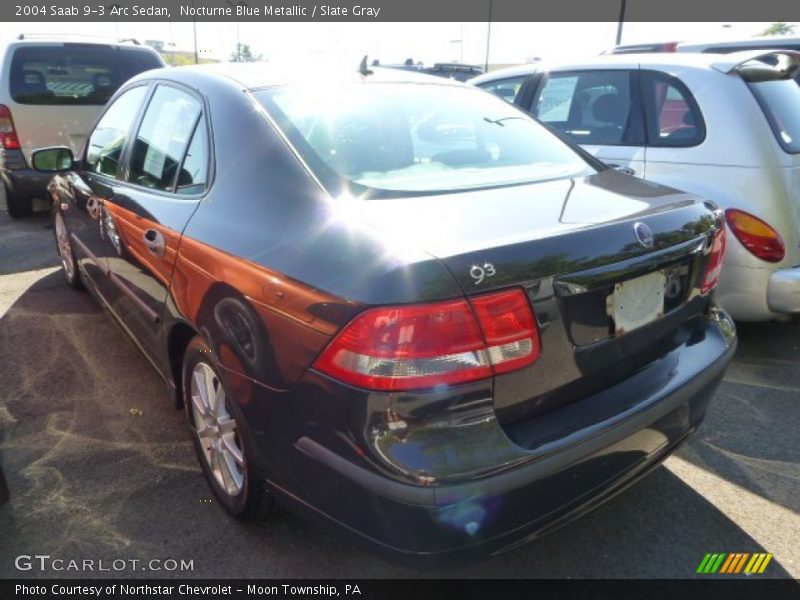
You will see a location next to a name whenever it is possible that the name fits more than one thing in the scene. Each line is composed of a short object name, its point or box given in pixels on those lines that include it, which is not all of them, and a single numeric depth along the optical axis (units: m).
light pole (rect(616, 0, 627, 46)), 18.33
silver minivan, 6.65
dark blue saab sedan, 1.58
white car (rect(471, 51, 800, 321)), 3.47
